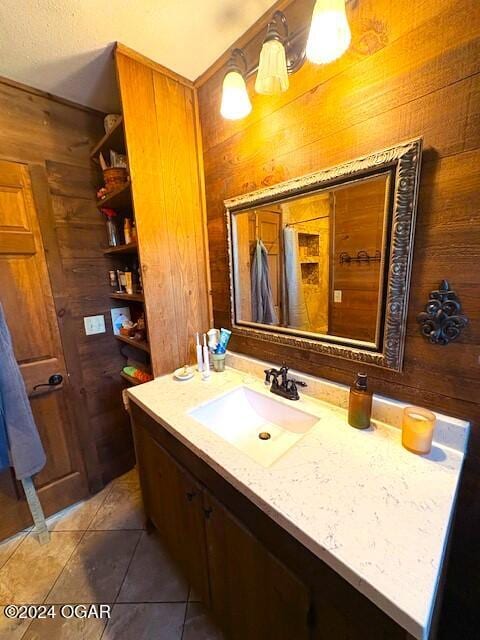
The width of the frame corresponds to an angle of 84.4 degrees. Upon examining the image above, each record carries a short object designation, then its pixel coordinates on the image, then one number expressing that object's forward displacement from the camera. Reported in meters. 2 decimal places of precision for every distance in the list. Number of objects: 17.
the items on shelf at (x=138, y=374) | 1.50
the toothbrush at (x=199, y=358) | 1.34
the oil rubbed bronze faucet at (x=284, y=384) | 1.08
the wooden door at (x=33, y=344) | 1.30
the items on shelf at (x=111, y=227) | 1.57
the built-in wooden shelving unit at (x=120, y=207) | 1.32
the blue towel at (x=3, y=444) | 1.24
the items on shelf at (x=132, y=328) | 1.56
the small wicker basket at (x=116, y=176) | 1.38
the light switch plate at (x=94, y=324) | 1.59
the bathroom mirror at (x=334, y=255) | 0.77
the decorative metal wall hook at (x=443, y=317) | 0.71
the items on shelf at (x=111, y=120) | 1.39
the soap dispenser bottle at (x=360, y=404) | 0.85
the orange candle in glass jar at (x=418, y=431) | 0.73
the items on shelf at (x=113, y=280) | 1.65
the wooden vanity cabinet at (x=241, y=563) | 0.54
